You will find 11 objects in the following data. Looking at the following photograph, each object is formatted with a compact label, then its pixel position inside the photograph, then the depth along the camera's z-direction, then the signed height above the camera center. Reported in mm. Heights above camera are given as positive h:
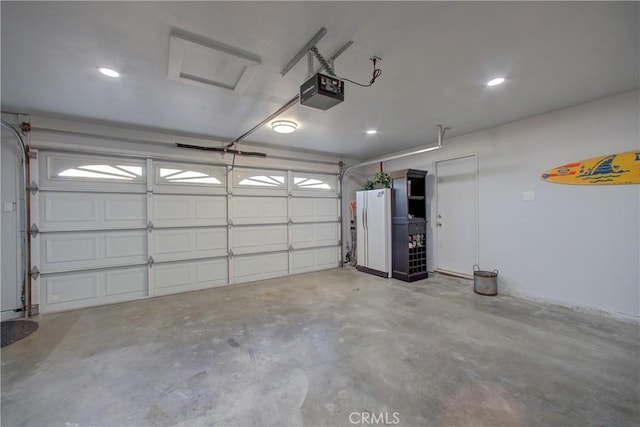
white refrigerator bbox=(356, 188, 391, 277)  5195 -329
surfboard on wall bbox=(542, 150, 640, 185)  3018 +518
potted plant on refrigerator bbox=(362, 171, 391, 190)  5309 +693
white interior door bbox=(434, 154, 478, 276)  4625 -15
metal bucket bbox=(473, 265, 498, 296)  4027 -1061
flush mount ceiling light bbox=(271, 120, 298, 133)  3773 +1322
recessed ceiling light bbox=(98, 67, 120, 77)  2420 +1370
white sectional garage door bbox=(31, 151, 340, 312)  3635 -154
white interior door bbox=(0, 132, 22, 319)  3346 -167
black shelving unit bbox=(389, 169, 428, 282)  4938 -246
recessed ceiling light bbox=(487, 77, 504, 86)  2701 +1377
